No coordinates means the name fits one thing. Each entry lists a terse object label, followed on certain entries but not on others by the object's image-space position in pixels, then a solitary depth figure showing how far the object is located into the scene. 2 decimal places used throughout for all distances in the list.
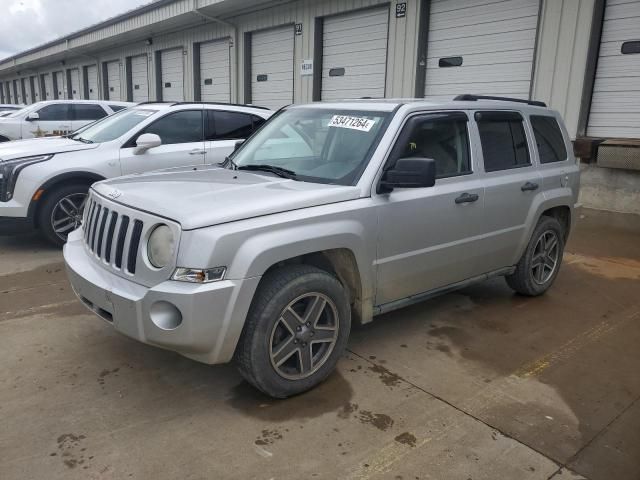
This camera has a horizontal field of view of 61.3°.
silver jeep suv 2.87
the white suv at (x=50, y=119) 12.99
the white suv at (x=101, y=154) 6.19
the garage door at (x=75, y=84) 28.65
